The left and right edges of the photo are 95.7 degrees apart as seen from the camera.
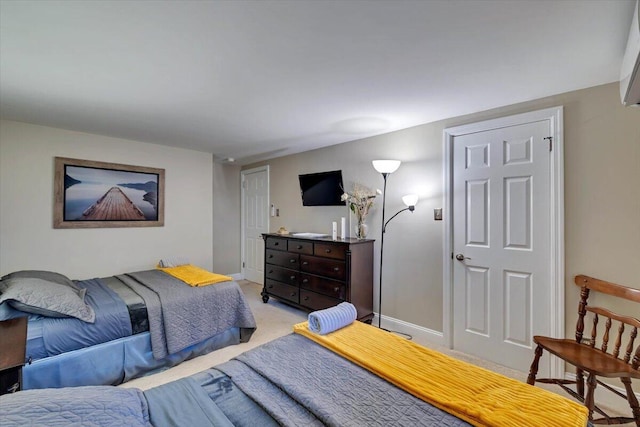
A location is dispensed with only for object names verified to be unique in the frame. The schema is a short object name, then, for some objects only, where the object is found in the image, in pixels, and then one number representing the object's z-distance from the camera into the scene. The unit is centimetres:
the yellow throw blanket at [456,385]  102
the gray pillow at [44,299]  196
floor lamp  298
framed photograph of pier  332
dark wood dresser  320
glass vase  346
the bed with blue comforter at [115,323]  198
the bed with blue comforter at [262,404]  86
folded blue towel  168
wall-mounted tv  387
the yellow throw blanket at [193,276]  287
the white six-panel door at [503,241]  234
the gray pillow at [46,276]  236
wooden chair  165
